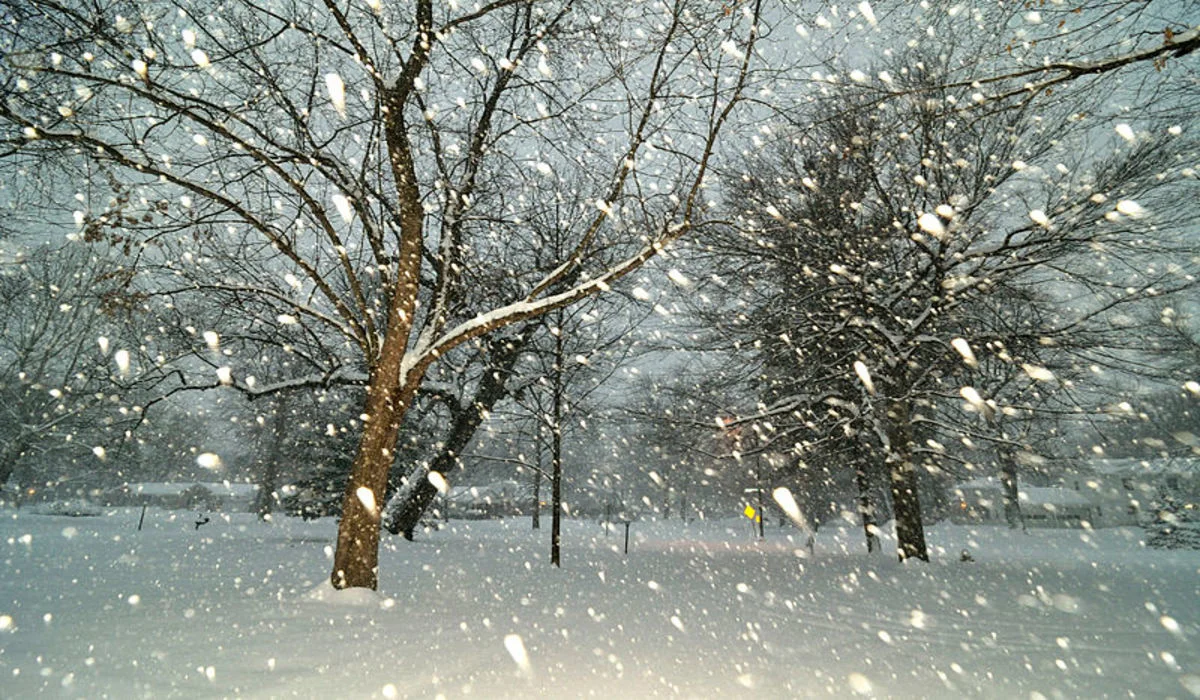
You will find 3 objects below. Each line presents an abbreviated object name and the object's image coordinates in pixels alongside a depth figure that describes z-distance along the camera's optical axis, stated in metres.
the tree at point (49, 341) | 17.56
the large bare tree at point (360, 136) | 5.20
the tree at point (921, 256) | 8.59
